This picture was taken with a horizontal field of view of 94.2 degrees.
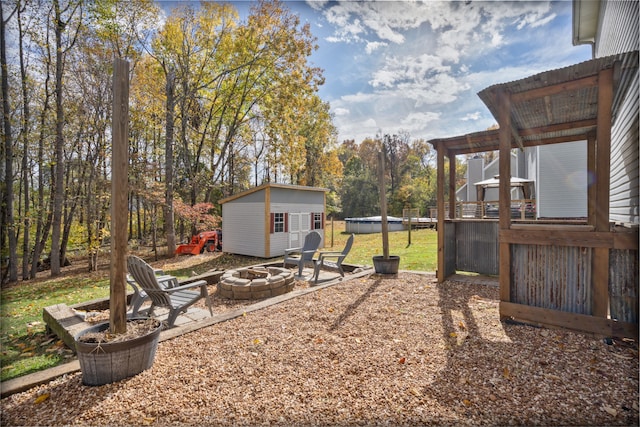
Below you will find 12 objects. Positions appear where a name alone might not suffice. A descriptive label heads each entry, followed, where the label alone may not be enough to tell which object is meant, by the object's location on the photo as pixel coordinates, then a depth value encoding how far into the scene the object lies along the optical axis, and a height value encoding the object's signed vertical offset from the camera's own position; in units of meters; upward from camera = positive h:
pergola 3.00 -0.30
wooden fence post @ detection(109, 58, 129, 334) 2.36 +0.21
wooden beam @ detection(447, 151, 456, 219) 6.15 +0.52
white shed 11.02 -0.23
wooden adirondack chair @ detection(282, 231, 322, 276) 6.86 -0.87
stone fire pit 5.14 -1.28
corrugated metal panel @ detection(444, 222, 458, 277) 5.89 -0.78
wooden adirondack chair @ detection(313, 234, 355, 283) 6.20 -1.08
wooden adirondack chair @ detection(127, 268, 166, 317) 4.03 -1.15
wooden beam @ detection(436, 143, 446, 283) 5.66 -0.23
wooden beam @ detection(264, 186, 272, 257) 10.91 -0.34
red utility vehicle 12.58 -1.32
